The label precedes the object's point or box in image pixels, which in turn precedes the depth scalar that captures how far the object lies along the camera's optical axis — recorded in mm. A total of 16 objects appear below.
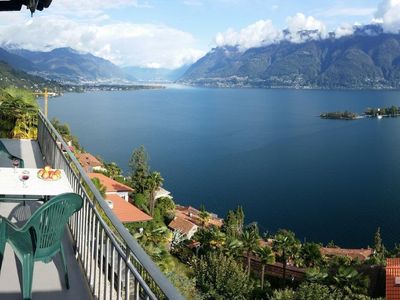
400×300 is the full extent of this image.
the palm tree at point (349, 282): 22297
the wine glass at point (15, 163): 4686
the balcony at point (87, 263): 1826
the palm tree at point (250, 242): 26177
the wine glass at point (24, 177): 4008
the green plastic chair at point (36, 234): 2631
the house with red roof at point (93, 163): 40103
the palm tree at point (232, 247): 26688
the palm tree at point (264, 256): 24422
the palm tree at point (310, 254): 29672
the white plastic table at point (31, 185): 3830
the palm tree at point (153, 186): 37531
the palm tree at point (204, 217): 34872
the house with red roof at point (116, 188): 33312
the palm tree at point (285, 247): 27280
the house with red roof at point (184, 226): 33906
